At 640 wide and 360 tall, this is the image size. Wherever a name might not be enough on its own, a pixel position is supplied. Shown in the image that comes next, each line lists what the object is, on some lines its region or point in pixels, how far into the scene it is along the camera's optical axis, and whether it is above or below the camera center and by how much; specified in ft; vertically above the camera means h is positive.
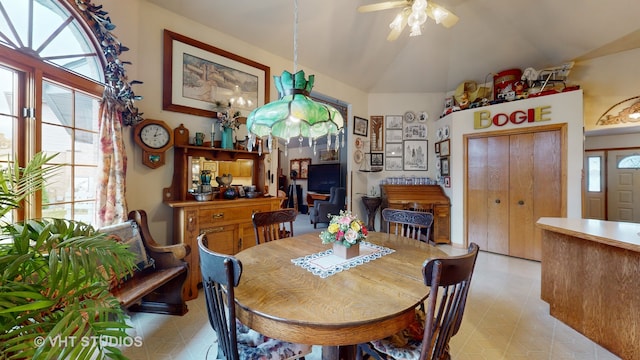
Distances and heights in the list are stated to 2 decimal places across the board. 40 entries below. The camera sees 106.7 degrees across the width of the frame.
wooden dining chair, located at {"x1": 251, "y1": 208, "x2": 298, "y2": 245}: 6.80 -1.22
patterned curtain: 6.84 +0.44
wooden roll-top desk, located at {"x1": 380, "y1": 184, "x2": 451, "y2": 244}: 14.14 -1.32
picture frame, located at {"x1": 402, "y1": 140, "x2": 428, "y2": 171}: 16.15 +1.76
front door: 15.53 -0.30
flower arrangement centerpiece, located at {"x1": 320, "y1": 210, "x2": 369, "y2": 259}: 5.03 -1.16
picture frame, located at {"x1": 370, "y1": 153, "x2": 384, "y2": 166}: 16.61 +1.51
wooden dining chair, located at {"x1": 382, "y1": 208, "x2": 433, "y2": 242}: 6.91 -1.18
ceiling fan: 7.21 +5.34
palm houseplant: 2.22 -1.10
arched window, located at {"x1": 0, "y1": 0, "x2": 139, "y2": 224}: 5.17 +2.30
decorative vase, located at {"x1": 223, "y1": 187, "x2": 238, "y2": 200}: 9.41 -0.55
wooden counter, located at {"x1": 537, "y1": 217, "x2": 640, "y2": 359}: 5.50 -2.59
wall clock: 7.85 +1.37
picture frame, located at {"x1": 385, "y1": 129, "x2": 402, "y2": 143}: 16.44 +3.17
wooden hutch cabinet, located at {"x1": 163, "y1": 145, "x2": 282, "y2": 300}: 7.88 -1.21
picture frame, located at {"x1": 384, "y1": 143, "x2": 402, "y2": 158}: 16.44 +2.13
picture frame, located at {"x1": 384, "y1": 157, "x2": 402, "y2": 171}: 16.44 +1.16
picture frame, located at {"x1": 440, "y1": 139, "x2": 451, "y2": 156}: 14.43 +2.04
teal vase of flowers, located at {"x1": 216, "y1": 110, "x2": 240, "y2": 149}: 9.39 +2.16
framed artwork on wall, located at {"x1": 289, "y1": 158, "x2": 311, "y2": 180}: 28.03 +1.66
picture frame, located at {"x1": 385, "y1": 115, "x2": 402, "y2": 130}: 16.46 +4.08
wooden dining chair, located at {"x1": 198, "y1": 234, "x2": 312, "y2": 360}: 3.10 -1.98
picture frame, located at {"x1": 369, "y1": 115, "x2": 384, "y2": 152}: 16.58 +3.26
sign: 11.40 +3.27
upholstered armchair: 18.22 -1.95
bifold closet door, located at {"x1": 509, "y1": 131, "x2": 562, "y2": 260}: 11.27 -0.25
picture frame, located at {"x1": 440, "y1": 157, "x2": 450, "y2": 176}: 14.60 +0.93
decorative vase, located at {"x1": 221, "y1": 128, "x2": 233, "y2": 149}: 9.44 +1.69
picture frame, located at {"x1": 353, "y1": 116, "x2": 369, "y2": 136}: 15.83 +3.73
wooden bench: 7.04 -2.74
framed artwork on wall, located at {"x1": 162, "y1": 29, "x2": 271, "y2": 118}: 8.61 +4.12
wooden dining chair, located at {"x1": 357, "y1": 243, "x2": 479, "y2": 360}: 3.07 -1.95
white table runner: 4.54 -1.69
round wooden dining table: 3.05 -1.76
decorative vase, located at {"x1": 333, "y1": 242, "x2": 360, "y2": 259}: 5.13 -1.54
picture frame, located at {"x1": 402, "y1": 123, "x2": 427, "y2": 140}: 16.16 +3.38
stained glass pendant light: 4.54 +1.38
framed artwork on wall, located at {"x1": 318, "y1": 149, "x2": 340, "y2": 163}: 25.79 +2.74
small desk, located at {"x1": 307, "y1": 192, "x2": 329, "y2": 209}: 24.40 -1.75
